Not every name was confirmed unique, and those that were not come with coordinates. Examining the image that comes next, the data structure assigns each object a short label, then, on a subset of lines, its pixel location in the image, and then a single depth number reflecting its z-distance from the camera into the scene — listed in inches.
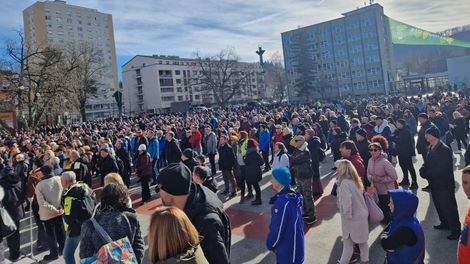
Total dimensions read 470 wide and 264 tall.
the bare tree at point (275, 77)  3501.0
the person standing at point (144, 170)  358.6
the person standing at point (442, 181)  204.7
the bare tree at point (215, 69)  2224.4
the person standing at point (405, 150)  313.0
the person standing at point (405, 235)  125.1
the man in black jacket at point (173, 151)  410.0
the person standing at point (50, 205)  219.9
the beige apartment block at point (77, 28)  3336.6
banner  2076.8
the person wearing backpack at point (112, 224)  110.0
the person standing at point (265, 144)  462.6
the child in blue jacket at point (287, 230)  149.4
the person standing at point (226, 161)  347.3
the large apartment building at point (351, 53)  2610.7
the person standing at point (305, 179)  258.8
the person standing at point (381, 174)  217.5
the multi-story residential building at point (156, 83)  3336.6
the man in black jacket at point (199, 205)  94.3
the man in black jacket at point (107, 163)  352.2
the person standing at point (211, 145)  456.4
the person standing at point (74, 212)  179.5
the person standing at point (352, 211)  174.7
